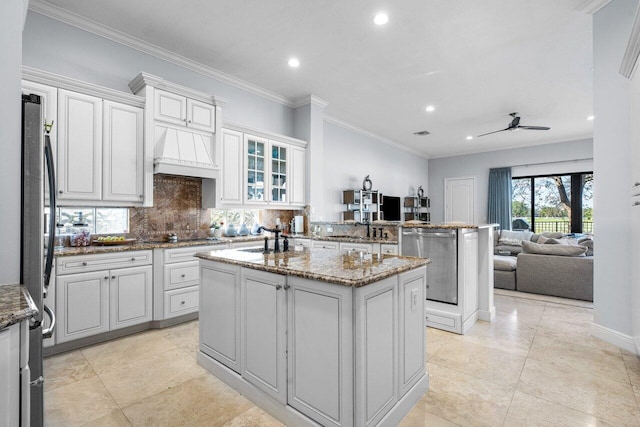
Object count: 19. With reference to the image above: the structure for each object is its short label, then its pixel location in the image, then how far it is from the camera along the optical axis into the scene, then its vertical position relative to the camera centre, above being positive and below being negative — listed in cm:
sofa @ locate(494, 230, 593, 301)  438 -83
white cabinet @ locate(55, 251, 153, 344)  274 -75
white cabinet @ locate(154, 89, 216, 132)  350 +120
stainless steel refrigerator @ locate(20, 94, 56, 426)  139 +0
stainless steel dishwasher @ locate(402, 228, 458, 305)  333 -45
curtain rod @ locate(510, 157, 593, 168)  759 +132
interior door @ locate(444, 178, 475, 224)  923 +44
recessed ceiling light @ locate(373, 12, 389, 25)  307 +195
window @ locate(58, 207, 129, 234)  323 -7
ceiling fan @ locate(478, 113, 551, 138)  546 +157
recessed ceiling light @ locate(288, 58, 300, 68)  402 +196
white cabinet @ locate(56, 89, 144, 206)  289 +61
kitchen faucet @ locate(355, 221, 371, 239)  423 -19
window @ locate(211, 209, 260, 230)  454 -5
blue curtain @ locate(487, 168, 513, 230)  848 +47
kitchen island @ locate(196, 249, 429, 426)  159 -71
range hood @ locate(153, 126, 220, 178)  345 +68
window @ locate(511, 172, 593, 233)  772 +30
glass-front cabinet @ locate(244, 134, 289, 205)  452 +64
